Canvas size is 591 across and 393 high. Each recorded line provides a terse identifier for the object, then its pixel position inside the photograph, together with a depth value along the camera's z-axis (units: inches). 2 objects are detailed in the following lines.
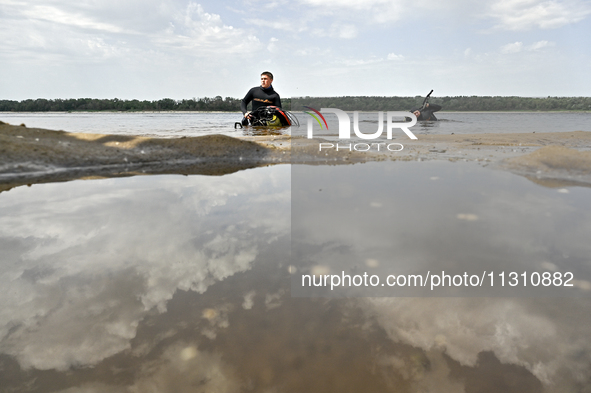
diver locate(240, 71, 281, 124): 460.1
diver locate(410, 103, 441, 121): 741.3
